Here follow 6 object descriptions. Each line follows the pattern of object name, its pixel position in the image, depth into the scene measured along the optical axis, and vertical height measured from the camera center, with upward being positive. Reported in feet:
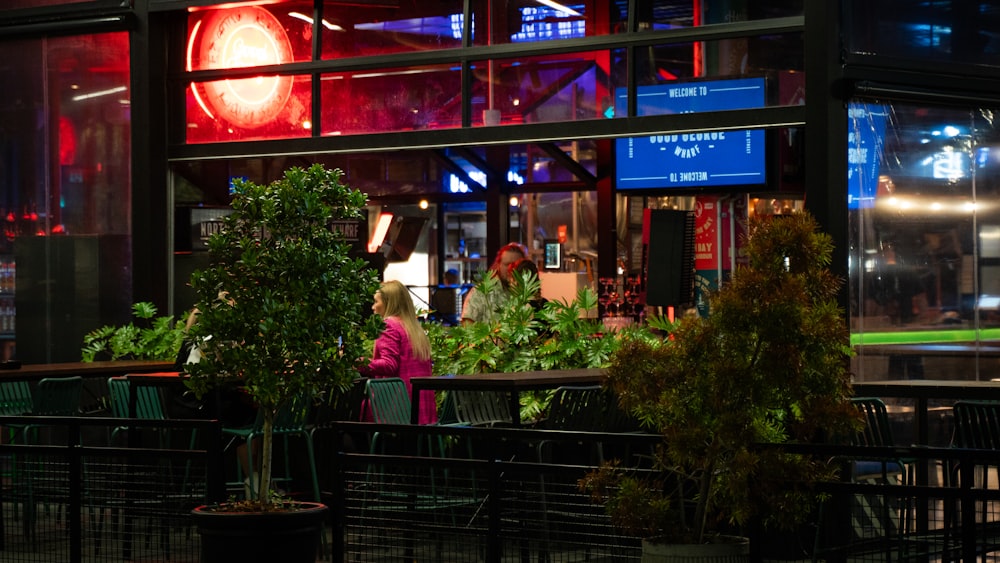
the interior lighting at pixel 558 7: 44.04 +8.54
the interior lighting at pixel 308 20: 47.49 +8.94
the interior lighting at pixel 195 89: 49.60 +6.97
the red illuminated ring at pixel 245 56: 48.16 +7.93
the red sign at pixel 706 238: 48.88 +1.57
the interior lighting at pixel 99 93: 50.42 +6.99
